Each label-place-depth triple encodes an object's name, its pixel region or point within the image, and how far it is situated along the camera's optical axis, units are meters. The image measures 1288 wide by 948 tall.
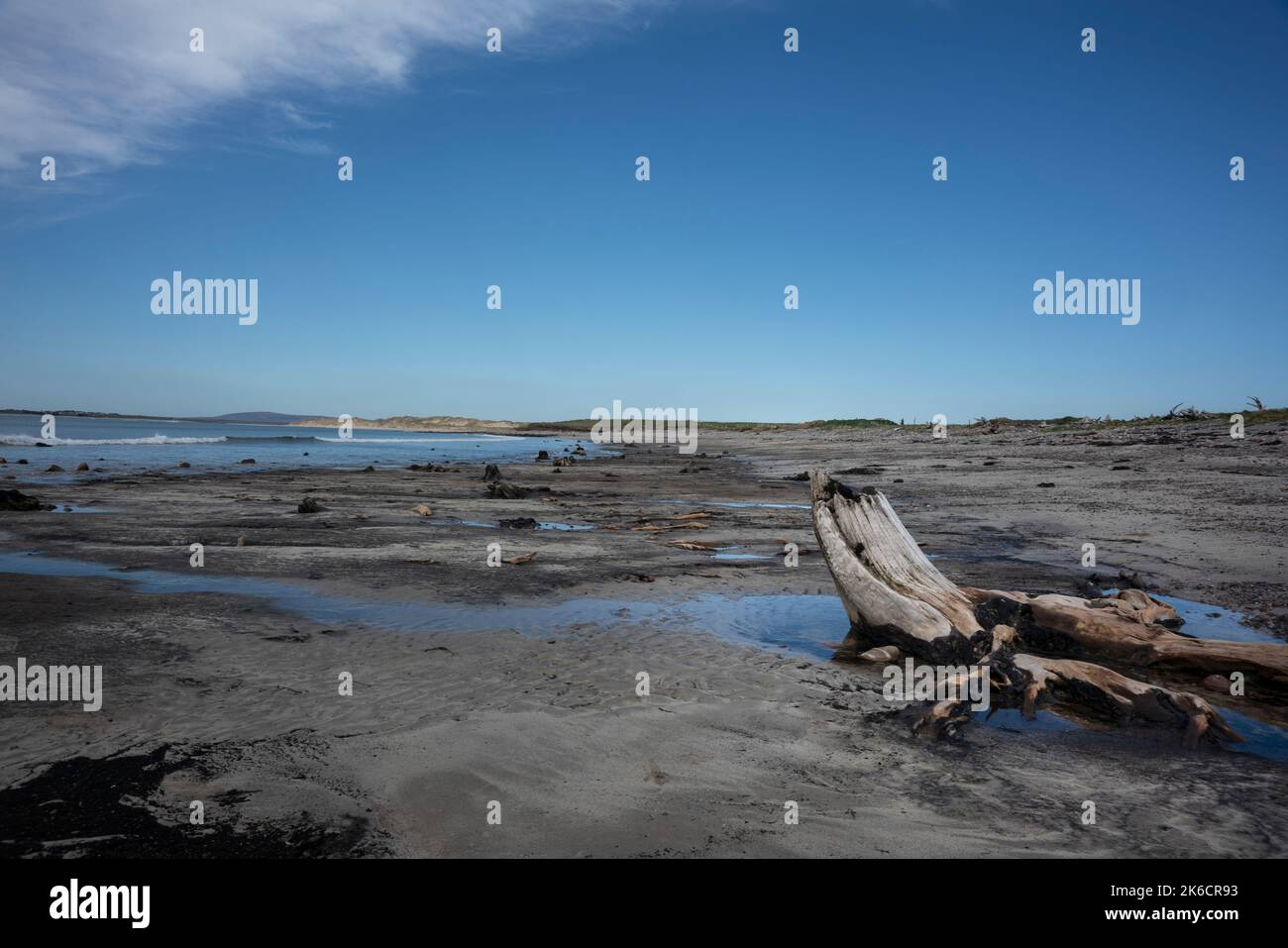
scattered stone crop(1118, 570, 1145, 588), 9.54
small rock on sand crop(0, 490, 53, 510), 17.09
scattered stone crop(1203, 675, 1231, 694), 6.11
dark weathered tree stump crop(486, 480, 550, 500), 23.36
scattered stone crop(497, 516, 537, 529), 16.50
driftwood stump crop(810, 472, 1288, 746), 5.59
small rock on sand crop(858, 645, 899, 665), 6.95
